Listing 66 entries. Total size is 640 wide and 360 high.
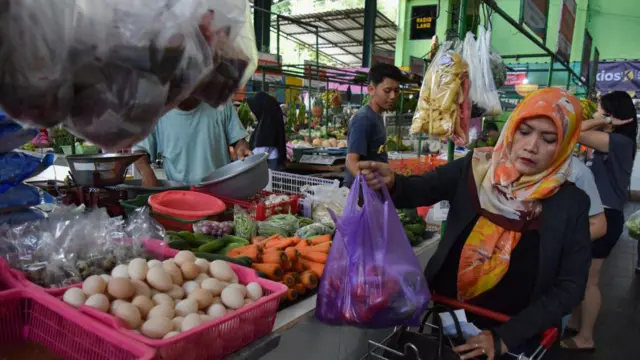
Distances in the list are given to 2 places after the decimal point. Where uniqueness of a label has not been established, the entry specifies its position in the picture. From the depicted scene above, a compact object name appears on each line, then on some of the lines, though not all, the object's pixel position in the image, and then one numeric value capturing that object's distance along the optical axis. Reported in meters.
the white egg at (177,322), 1.23
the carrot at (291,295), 1.76
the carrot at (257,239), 2.26
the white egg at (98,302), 1.23
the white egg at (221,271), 1.54
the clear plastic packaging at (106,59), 0.55
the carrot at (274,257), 1.92
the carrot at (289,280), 1.84
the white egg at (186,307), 1.31
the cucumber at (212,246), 2.04
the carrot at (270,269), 1.83
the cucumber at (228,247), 2.11
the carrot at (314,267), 1.99
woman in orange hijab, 1.65
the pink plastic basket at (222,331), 1.11
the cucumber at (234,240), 2.20
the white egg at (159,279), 1.40
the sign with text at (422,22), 16.42
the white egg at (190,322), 1.20
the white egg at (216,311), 1.31
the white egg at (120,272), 1.41
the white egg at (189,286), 1.45
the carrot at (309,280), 1.89
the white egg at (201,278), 1.50
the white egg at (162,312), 1.25
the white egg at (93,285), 1.30
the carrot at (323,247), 2.16
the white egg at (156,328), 1.17
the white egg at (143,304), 1.28
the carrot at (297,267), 2.01
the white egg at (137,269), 1.42
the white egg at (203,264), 1.57
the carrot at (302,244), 2.20
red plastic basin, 2.31
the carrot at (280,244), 2.14
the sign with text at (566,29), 3.92
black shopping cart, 1.60
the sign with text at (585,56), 6.76
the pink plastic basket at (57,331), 1.10
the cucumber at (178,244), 1.98
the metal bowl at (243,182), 2.75
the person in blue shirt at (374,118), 3.36
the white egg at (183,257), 1.55
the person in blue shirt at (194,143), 3.34
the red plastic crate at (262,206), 2.63
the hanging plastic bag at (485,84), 2.65
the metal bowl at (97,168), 2.38
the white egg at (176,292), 1.41
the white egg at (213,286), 1.44
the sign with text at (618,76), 11.37
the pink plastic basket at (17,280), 1.33
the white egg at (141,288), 1.35
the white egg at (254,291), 1.44
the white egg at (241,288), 1.43
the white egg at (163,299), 1.33
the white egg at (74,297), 1.25
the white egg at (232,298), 1.37
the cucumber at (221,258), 1.80
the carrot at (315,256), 2.07
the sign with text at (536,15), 2.79
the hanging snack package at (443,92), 2.42
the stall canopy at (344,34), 18.64
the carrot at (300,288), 1.85
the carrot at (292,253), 2.00
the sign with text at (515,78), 11.49
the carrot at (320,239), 2.29
